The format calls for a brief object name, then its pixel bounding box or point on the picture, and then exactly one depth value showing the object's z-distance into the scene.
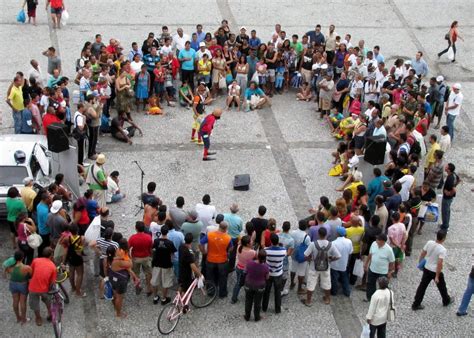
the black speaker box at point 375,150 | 15.27
